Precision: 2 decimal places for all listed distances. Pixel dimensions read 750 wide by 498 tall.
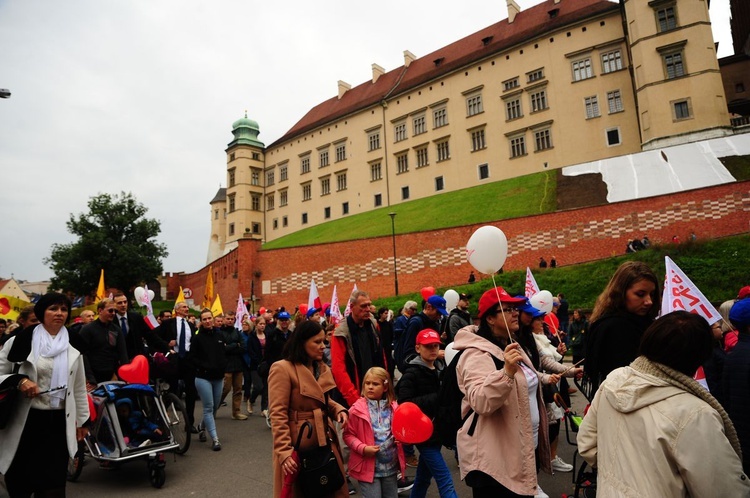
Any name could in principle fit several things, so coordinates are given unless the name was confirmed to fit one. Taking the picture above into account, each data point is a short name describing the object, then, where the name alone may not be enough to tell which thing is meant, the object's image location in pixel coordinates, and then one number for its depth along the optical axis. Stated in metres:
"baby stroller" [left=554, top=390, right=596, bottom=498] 4.00
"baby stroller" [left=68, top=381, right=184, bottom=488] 5.76
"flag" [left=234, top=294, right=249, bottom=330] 16.02
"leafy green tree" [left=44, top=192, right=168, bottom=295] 48.34
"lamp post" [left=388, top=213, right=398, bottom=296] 28.66
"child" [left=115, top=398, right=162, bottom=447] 6.01
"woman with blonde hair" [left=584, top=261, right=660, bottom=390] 3.11
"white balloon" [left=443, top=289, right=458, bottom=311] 10.68
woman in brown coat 3.44
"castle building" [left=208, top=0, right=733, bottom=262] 33.78
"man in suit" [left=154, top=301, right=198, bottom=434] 8.17
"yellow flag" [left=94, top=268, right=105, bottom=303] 16.82
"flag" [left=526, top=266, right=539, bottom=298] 11.13
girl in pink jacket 3.76
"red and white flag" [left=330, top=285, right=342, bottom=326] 13.24
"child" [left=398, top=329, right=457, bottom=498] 4.01
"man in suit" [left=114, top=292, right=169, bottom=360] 7.09
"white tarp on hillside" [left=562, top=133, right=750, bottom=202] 26.09
